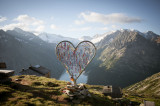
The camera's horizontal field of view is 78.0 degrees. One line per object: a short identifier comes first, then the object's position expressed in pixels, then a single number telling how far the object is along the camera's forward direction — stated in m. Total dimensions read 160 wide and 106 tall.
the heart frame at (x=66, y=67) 19.57
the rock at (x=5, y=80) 18.05
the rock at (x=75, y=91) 17.49
